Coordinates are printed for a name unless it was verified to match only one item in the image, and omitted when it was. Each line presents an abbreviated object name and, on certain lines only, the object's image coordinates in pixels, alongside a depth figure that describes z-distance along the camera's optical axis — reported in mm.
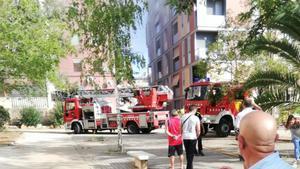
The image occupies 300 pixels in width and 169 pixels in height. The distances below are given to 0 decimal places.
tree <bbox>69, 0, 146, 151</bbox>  18297
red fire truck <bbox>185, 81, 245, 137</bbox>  24484
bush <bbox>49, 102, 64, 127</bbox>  43281
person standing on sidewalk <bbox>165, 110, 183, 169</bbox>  11742
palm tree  11890
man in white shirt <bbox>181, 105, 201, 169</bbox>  11375
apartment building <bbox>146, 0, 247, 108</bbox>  43750
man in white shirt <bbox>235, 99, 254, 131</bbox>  10897
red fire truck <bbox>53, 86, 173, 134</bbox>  30750
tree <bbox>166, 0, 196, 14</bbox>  12445
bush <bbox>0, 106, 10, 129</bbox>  35350
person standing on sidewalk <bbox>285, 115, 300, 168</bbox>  12555
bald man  2625
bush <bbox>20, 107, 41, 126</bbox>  42875
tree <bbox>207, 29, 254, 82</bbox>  25367
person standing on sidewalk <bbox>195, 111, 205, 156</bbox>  16375
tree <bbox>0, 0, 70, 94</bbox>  26172
